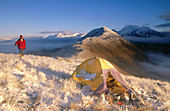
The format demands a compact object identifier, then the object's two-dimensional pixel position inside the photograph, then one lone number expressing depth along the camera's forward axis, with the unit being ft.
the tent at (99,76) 20.82
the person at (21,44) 36.07
